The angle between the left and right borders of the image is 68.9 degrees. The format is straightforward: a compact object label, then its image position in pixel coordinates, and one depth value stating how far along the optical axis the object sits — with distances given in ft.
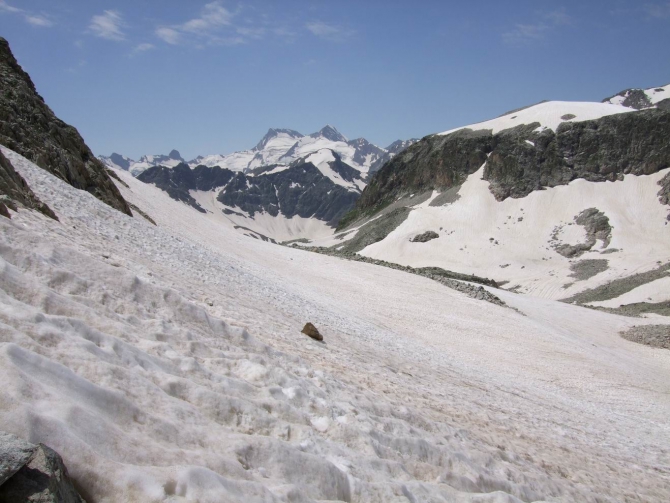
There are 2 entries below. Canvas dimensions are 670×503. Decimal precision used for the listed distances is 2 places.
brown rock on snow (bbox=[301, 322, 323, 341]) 42.14
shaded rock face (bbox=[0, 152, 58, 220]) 33.26
